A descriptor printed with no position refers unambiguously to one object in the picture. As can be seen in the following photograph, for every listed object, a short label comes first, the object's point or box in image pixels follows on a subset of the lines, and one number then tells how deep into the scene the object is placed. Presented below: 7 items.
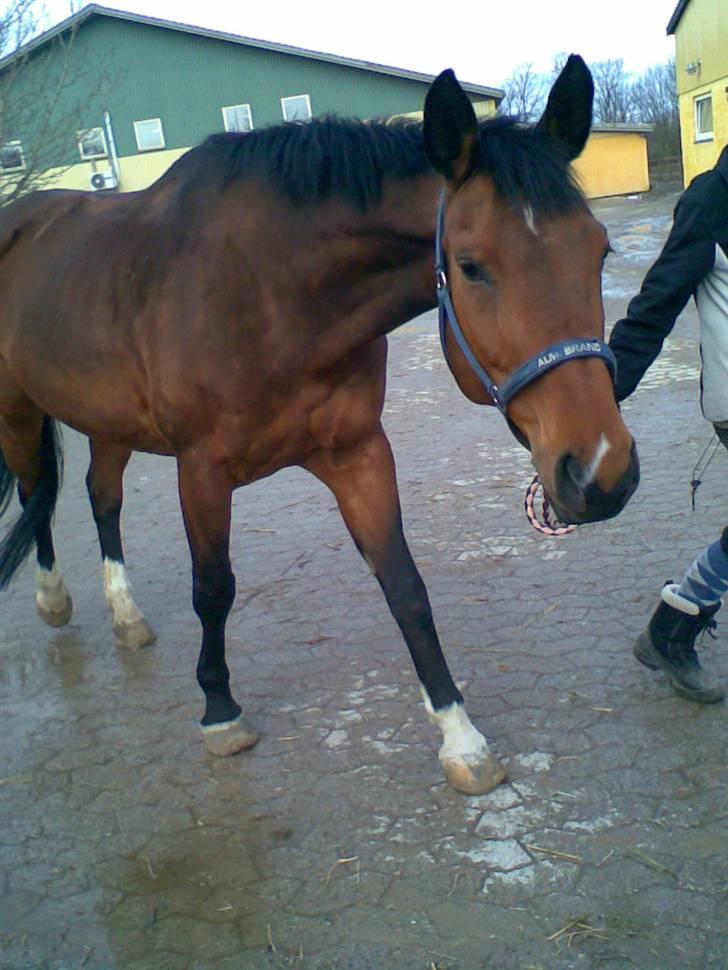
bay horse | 2.09
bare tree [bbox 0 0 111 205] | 9.86
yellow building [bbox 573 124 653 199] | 30.12
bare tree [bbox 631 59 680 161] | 35.47
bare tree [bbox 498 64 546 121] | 43.56
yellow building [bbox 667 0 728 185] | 19.59
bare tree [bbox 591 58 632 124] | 46.16
